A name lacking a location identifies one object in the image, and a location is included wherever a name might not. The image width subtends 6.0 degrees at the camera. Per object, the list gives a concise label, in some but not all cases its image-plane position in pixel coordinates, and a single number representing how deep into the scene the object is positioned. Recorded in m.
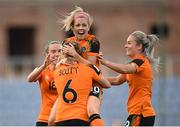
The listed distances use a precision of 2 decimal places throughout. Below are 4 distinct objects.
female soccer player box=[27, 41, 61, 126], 23.11
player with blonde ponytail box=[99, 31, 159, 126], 21.34
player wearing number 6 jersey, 19.42
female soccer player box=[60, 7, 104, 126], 19.37
